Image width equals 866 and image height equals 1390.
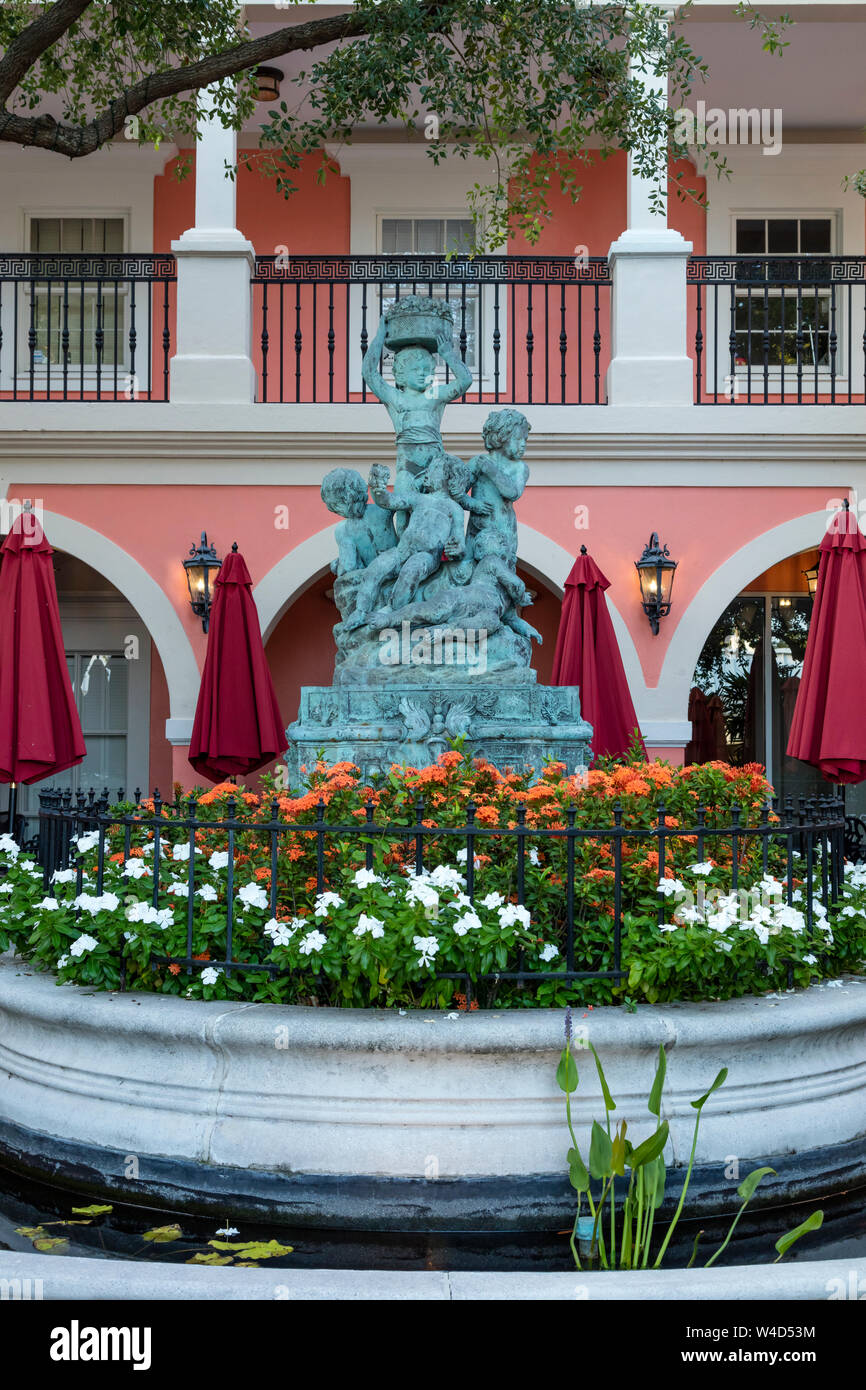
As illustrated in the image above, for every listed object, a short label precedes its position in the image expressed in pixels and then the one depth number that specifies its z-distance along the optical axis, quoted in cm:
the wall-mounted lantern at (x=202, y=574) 944
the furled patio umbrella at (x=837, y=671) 760
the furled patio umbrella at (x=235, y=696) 840
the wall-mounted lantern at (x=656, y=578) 945
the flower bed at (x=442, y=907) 361
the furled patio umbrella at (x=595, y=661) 805
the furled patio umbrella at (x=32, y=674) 727
